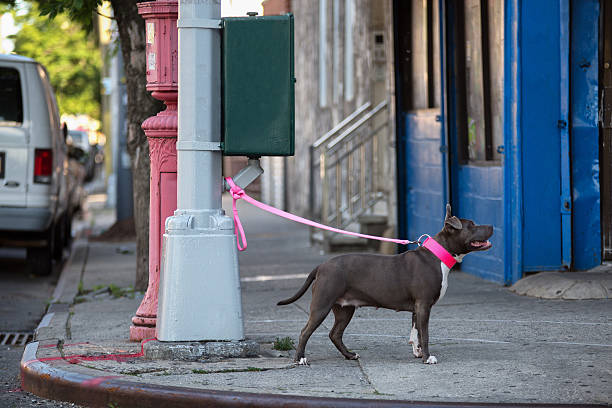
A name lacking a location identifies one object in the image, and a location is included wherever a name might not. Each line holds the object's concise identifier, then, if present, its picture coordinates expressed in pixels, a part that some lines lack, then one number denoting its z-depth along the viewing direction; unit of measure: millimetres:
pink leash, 11331
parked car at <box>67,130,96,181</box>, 47202
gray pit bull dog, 10687
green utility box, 10945
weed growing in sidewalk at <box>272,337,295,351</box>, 11916
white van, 20736
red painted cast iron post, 12167
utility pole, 11087
